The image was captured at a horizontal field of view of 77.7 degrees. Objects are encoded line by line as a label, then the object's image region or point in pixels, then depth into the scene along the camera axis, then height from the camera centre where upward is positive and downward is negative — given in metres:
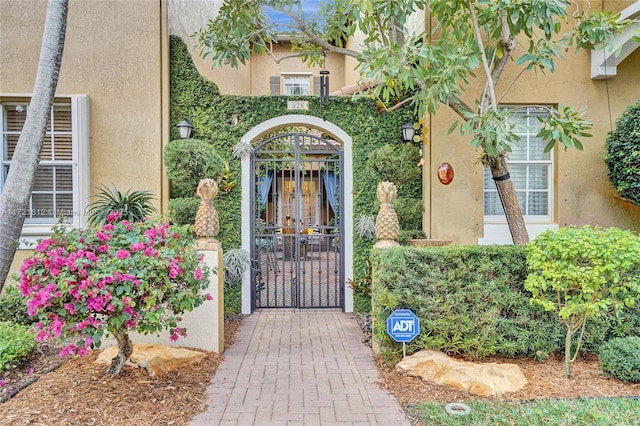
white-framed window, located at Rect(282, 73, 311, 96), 16.08 +5.16
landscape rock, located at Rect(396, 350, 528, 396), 4.12 -1.80
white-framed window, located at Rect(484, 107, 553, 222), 7.28 +0.54
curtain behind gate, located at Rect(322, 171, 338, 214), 7.69 +0.46
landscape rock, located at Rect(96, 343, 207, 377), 4.46 -1.73
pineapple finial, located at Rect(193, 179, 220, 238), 5.45 -0.04
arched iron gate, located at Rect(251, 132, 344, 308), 7.53 +0.05
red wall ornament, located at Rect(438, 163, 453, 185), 6.84 +0.63
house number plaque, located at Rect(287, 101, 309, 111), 7.43 +1.98
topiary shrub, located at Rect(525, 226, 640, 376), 4.14 -0.67
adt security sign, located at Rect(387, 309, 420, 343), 4.70 -1.38
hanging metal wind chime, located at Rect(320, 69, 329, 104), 7.21 +2.25
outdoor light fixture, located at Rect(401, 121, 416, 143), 7.13 +1.42
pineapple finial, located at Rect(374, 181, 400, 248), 5.44 -0.14
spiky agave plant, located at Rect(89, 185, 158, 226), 6.00 +0.05
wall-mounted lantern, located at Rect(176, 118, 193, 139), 6.97 +1.46
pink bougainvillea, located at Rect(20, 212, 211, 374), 3.52 -0.67
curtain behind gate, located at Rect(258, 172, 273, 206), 7.78 +0.45
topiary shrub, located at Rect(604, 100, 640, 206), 6.15 +0.86
